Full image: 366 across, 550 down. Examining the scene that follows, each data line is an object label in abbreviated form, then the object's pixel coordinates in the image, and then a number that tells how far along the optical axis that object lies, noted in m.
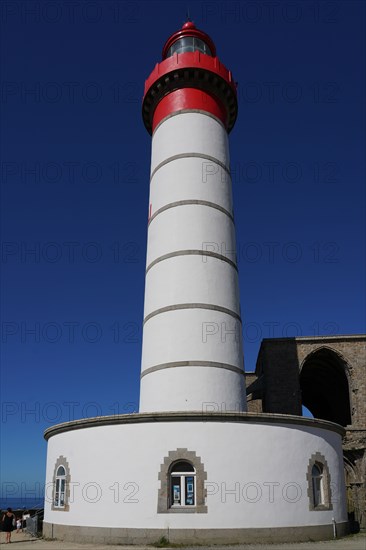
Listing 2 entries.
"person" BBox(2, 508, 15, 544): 16.55
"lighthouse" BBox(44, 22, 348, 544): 13.20
